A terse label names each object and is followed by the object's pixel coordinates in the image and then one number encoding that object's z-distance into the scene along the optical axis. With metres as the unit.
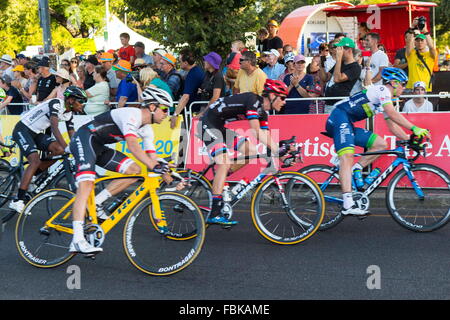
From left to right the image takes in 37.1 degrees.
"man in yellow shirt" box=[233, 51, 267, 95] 10.23
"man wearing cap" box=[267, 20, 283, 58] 13.65
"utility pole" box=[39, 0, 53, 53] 15.00
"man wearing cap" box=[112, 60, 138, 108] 12.19
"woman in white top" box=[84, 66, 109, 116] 12.84
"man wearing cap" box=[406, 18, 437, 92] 11.69
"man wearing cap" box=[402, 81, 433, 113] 10.55
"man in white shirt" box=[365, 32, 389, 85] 11.83
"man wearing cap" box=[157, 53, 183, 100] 12.14
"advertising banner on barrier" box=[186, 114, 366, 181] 10.71
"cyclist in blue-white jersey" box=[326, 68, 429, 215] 8.00
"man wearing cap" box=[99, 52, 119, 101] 13.58
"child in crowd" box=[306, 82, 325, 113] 11.24
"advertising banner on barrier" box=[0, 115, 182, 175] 11.62
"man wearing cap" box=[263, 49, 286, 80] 12.60
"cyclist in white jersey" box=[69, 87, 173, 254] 6.48
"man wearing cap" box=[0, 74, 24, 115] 14.09
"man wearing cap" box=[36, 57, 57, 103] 13.58
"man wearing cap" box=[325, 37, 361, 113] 10.42
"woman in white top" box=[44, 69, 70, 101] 10.85
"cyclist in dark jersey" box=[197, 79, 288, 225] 7.86
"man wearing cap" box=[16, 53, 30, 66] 16.70
